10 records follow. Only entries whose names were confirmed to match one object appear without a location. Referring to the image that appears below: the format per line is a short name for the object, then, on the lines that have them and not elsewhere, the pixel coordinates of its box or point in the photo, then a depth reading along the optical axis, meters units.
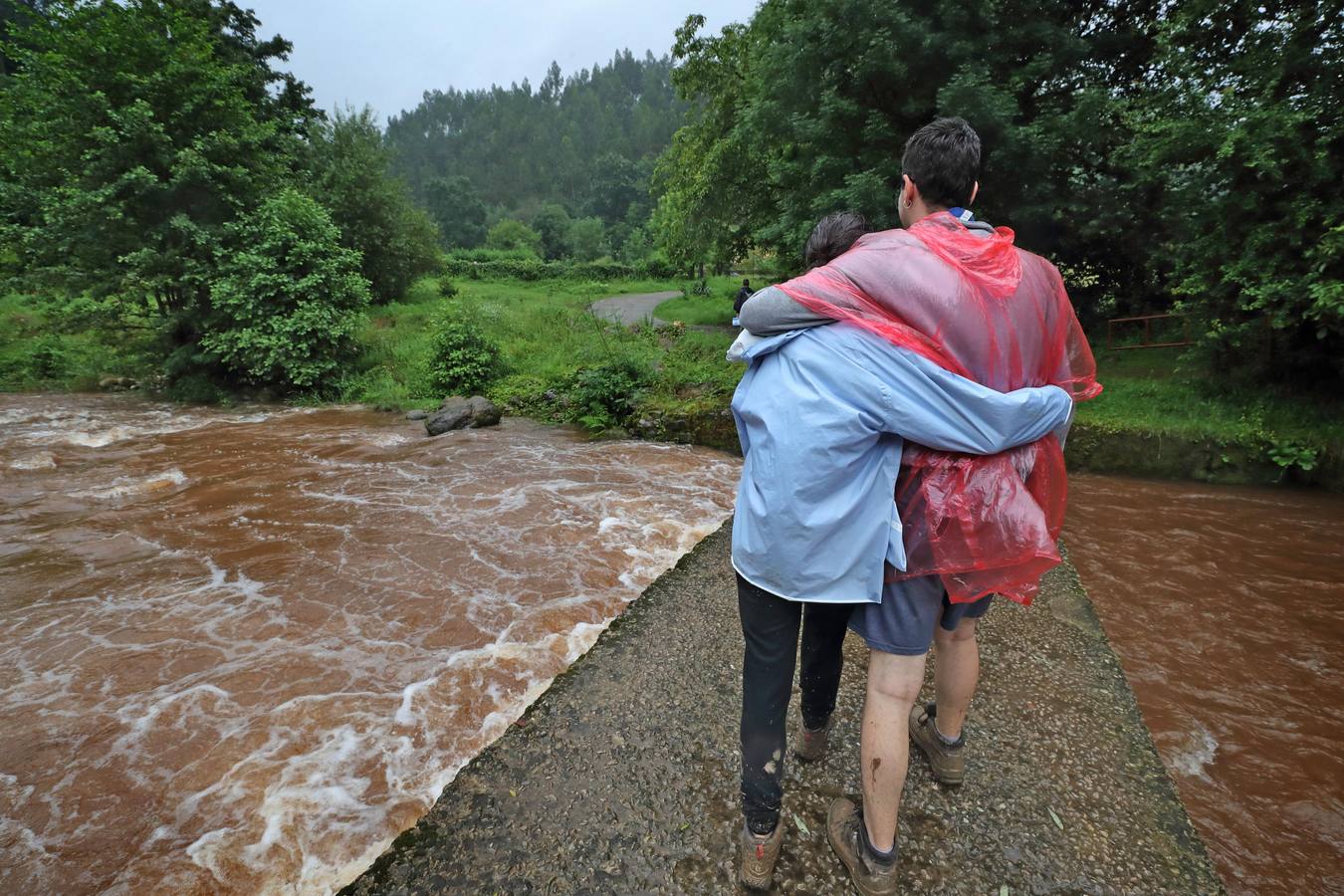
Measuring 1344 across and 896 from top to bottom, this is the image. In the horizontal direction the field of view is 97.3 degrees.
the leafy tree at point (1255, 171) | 5.69
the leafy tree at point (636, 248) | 48.31
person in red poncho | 1.42
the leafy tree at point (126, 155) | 10.18
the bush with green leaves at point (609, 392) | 9.29
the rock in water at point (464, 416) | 9.64
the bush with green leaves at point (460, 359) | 11.55
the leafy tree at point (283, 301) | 11.36
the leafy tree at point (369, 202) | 19.42
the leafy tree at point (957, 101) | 8.16
